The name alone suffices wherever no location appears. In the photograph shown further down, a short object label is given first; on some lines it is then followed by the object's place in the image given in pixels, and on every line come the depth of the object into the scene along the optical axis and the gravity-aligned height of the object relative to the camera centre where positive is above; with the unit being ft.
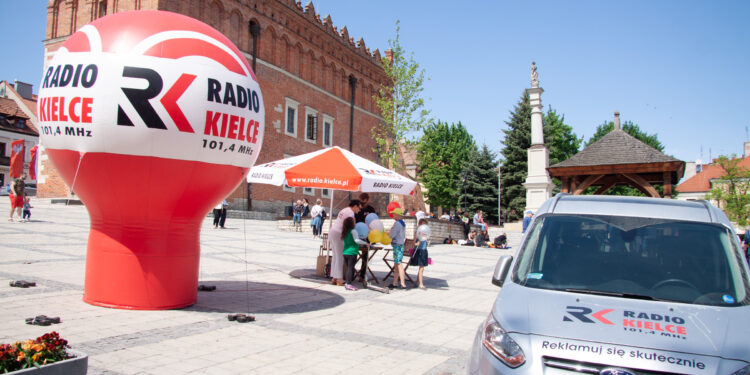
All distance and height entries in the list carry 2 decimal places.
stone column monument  82.84 +8.55
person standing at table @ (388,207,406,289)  35.12 -1.63
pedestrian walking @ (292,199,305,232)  87.40 -1.42
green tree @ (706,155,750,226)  128.36 +7.87
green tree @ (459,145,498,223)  172.35 +11.01
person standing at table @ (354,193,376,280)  35.11 +0.11
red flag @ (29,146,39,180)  53.01 +4.17
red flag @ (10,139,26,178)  52.24 +5.25
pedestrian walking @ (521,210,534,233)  57.73 -0.10
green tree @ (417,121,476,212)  194.49 +18.97
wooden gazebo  59.06 +6.22
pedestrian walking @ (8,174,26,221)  60.70 +1.91
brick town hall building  101.14 +36.37
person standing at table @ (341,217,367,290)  32.89 -2.11
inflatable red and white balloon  21.49 +3.22
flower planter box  11.46 -3.70
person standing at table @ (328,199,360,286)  33.45 -1.74
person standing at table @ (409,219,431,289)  35.01 -2.21
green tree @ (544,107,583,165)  188.31 +31.82
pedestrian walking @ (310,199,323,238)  79.00 -0.91
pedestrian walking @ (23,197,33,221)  61.72 -0.17
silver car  10.18 -1.82
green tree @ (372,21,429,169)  112.68 +25.83
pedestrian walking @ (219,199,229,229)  75.77 -0.32
